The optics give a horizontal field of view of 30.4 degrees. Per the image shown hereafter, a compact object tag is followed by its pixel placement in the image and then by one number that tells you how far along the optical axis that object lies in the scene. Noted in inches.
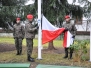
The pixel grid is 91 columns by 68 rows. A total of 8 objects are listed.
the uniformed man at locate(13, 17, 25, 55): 321.6
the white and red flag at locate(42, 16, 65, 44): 294.2
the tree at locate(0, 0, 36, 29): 365.4
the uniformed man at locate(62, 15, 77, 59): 291.2
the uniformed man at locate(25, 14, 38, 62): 275.7
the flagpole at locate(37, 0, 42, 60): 290.8
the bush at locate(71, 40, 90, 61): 266.8
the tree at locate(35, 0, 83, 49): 353.6
